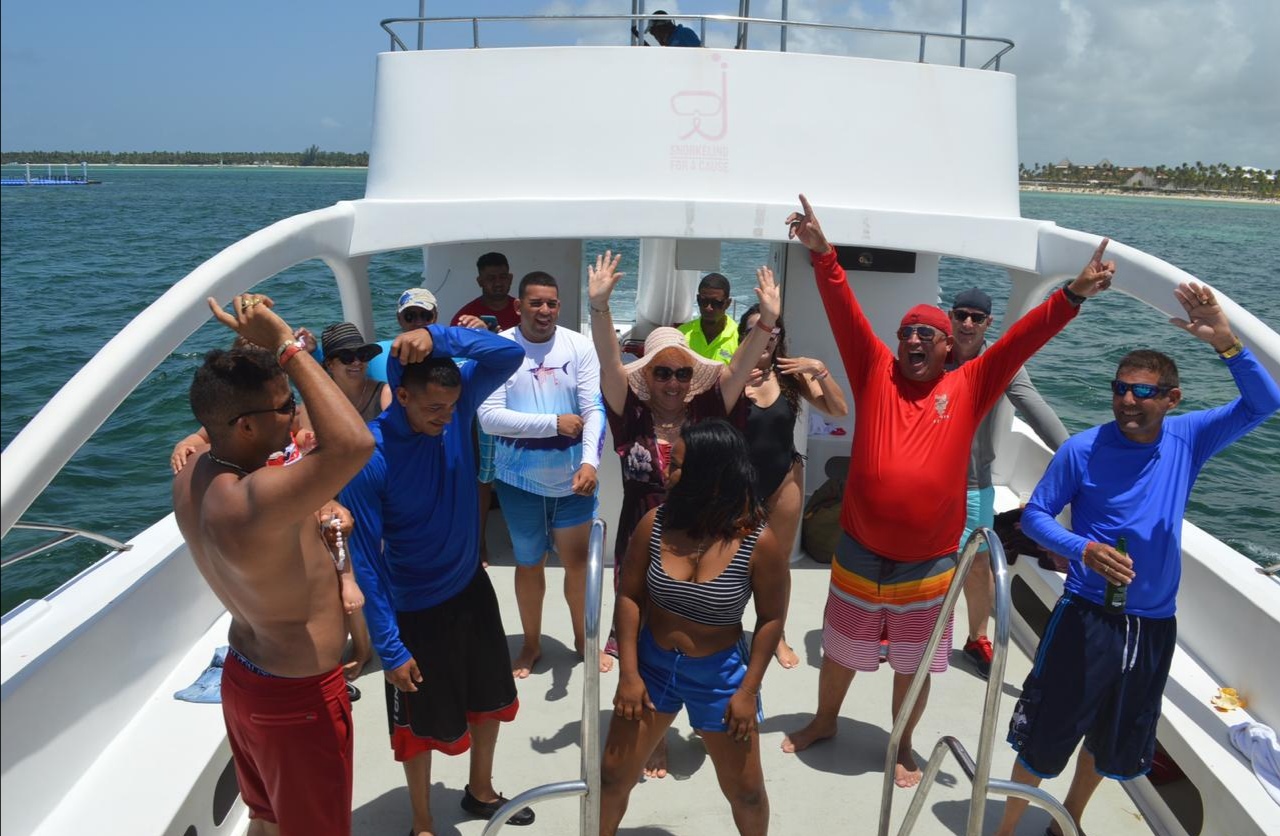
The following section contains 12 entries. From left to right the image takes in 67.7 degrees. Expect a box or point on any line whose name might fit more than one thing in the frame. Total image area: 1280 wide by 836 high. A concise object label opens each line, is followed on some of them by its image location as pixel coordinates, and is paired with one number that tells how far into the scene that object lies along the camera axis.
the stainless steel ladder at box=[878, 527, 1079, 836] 2.12
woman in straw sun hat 3.41
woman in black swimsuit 3.66
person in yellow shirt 4.49
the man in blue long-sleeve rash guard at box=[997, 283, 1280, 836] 2.74
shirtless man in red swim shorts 2.01
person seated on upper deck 4.83
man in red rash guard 3.13
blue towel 3.12
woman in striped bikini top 2.47
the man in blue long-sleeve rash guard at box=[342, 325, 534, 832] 2.64
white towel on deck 2.91
